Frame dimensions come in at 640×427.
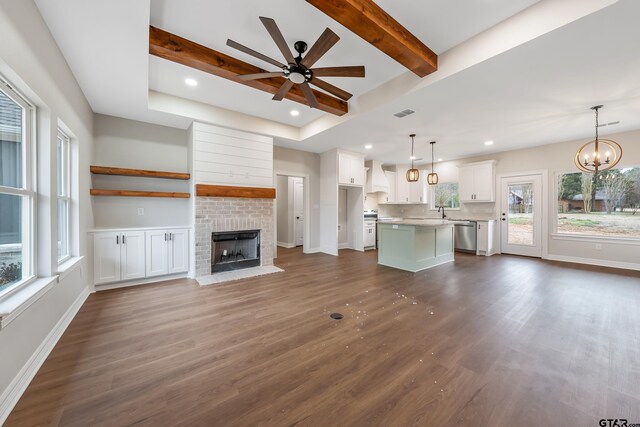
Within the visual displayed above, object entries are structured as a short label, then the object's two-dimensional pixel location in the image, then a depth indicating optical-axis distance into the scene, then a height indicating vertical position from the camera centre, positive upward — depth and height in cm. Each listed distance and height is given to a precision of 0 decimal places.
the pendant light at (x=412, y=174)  514 +79
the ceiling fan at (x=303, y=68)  211 +152
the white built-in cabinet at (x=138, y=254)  353 -70
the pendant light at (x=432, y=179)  536 +72
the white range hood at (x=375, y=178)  750 +103
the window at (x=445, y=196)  752 +50
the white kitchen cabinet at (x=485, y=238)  627 -70
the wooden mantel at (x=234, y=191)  420 +35
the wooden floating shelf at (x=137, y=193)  362 +27
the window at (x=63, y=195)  276 +18
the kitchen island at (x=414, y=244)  455 -67
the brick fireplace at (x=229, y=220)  424 -19
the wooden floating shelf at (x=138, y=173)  365 +61
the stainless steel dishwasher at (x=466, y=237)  649 -71
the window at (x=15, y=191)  171 +14
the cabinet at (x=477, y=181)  650 +83
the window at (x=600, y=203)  488 +18
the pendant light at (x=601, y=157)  368 +88
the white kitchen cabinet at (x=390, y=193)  801 +60
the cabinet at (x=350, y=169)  630 +113
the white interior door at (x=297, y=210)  754 +1
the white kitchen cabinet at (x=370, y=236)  705 -75
